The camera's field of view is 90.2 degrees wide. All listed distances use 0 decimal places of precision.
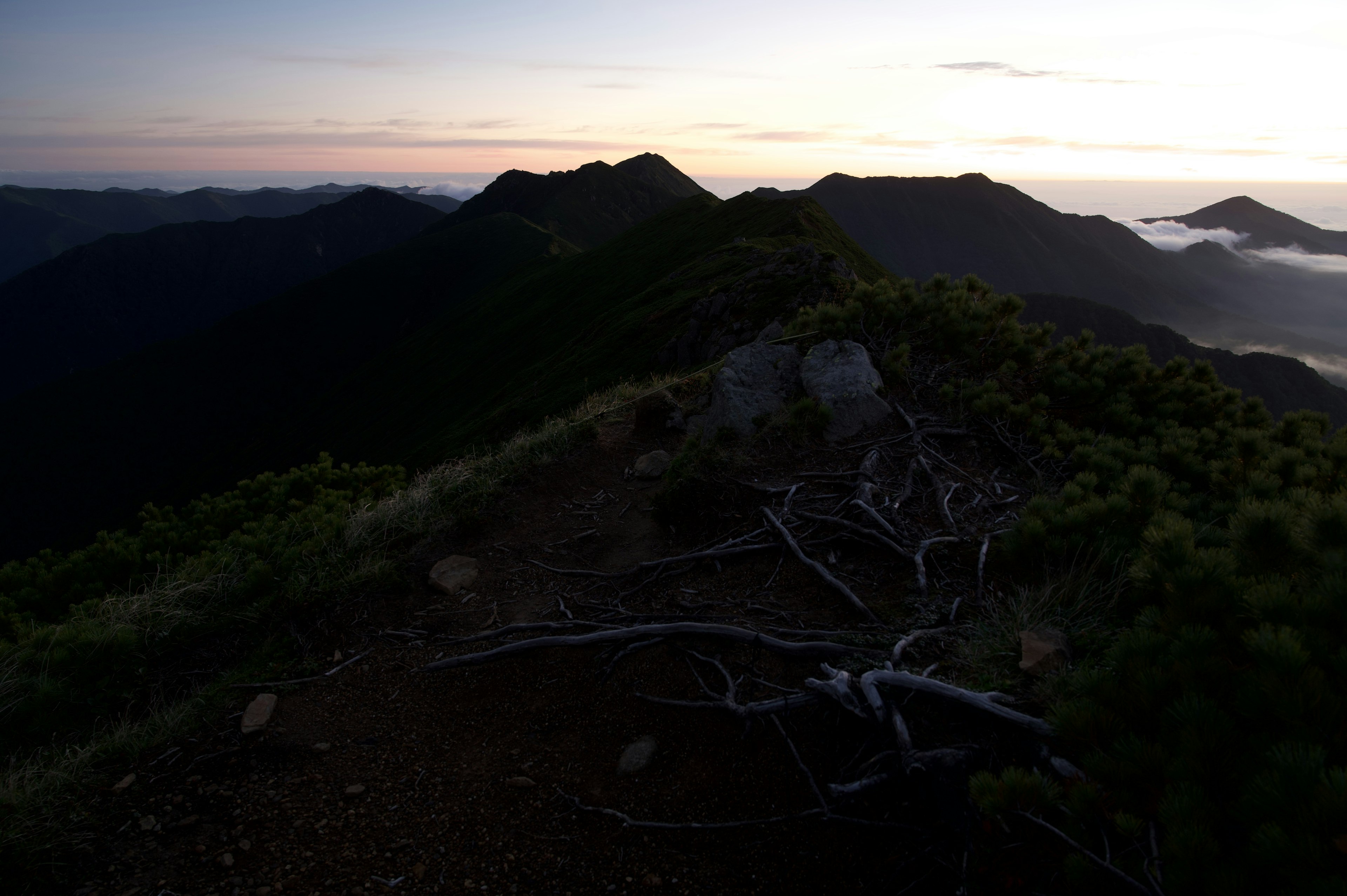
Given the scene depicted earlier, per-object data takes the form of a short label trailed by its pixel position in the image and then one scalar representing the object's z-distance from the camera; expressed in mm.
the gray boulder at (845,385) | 6691
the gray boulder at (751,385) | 7203
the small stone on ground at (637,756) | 3471
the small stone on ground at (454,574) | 5441
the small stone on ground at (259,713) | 3939
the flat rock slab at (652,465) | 7398
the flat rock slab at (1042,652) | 2988
